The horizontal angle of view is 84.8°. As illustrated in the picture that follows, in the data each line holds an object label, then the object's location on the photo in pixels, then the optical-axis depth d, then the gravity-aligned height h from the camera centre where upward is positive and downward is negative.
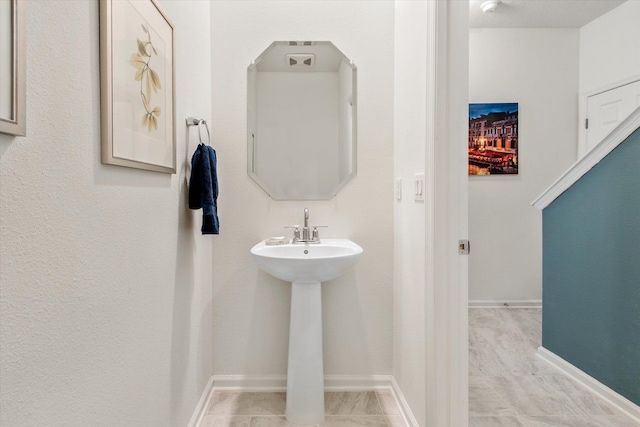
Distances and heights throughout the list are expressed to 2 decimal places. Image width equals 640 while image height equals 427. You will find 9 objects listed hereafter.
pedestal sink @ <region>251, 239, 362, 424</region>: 1.65 -0.67
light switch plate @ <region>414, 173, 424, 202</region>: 1.42 +0.09
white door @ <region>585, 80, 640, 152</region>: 2.92 +0.90
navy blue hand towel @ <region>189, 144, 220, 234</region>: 1.49 +0.08
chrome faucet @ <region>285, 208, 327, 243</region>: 1.86 -0.14
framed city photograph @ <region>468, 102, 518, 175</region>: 3.35 +0.70
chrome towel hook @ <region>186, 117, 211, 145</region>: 1.54 +0.39
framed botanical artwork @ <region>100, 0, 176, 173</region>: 0.87 +0.36
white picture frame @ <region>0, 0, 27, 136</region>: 0.56 +0.23
